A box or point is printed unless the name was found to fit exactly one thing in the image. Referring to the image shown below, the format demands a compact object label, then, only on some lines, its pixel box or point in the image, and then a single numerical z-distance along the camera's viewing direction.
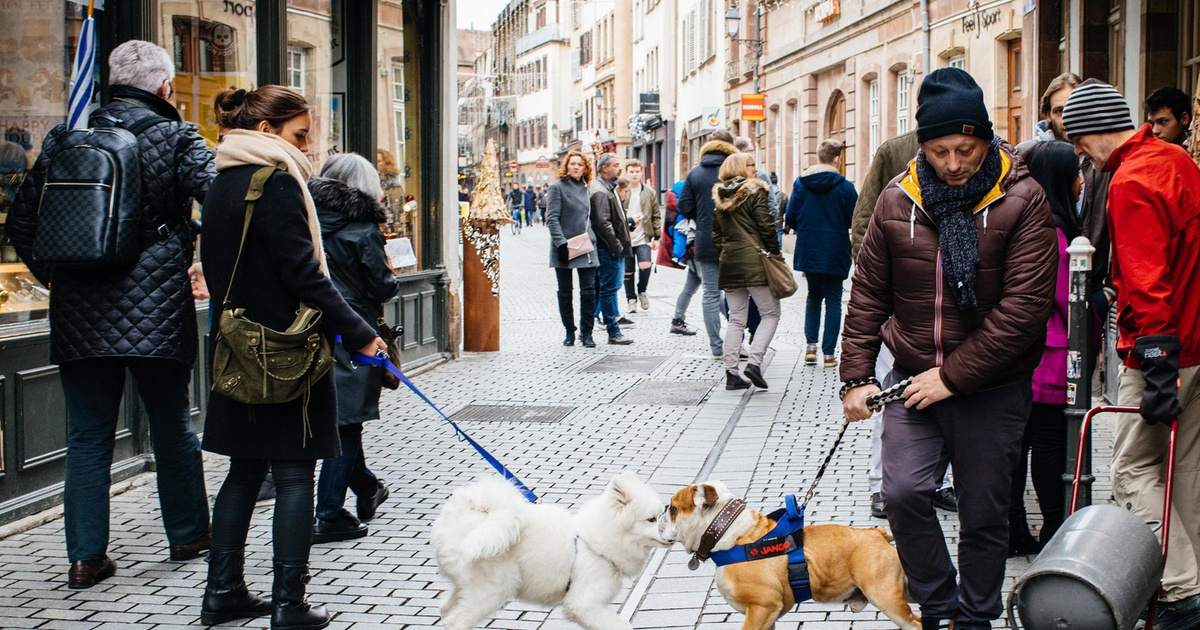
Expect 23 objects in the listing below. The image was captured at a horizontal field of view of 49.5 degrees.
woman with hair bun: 4.57
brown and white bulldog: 4.24
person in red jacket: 4.23
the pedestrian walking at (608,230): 14.14
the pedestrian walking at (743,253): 10.27
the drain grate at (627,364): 11.92
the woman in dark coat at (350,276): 5.93
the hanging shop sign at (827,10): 29.05
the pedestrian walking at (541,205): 72.44
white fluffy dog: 4.16
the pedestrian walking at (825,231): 11.17
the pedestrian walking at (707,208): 11.85
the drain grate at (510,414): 9.27
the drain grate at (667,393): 10.01
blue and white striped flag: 6.59
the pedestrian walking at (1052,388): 5.38
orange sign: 30.66
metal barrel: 3.51
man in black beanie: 3.89
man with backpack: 5.19
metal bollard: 4.41
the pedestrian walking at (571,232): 13.42
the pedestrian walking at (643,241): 17.64
